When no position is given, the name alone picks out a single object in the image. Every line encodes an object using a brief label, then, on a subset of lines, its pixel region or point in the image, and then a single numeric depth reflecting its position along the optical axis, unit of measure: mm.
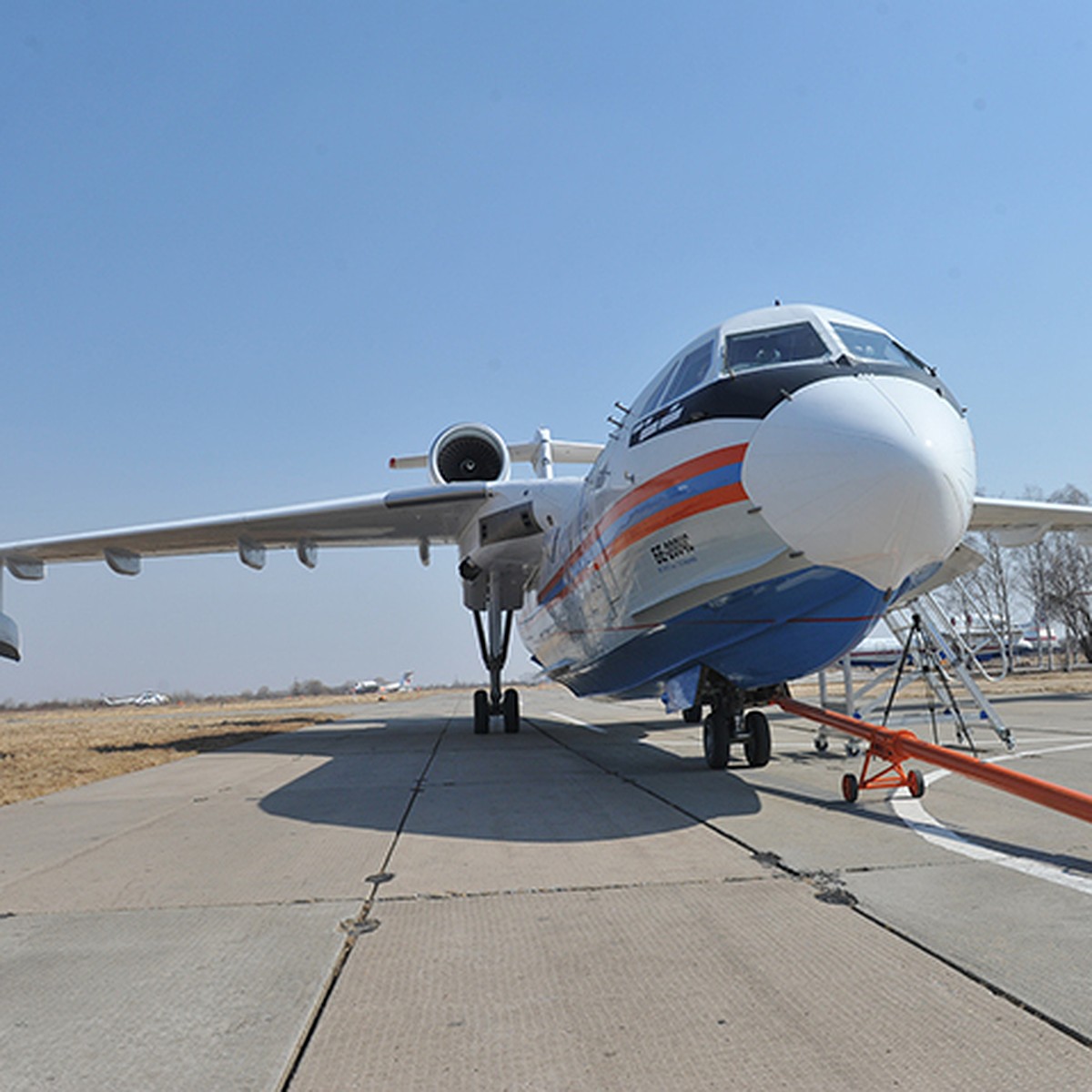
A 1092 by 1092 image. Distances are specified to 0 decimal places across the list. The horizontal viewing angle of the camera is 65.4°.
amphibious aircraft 4855
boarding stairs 8125
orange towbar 4008
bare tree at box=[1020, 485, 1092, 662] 46906
